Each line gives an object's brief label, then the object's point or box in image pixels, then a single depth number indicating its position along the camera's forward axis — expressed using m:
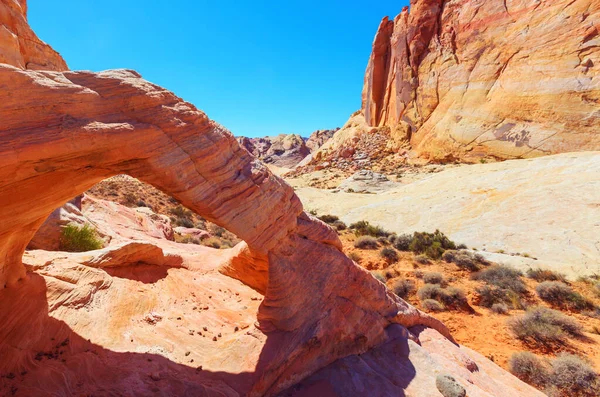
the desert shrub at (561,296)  11.01
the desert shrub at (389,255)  15.77
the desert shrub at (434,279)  12.96
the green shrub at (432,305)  11.28
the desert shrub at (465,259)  14.35
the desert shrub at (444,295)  11.62
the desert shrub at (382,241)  18.05
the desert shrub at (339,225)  21.45
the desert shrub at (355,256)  15.84
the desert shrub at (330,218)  22.87
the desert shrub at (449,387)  5.31
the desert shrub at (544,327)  9.39
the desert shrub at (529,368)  7.77
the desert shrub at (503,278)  12.12
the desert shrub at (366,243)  17.42
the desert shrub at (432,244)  15.81
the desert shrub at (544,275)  12.73
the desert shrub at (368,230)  19.50
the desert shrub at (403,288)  12.41
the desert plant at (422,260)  15.12
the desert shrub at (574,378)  7.34
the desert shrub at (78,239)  9.45
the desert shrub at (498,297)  11.44
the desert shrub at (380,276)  13.37
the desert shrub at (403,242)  17.25
